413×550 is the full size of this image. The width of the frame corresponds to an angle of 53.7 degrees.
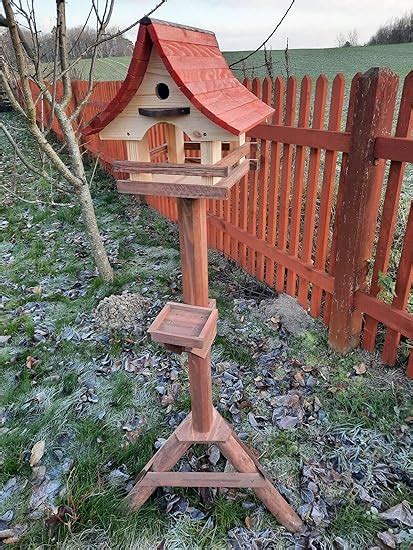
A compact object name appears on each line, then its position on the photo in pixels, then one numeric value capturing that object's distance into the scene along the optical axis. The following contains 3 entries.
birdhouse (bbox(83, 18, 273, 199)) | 1.43
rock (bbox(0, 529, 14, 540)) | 1.99
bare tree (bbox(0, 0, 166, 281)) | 2.76
